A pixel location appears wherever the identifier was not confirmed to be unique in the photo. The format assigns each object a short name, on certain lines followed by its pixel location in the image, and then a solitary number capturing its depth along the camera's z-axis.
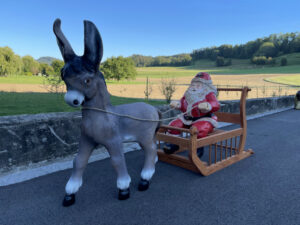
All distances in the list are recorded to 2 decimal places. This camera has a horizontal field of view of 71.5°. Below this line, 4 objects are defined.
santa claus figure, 2.88
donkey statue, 1.75
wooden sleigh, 2.51
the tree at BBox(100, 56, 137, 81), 46.91
